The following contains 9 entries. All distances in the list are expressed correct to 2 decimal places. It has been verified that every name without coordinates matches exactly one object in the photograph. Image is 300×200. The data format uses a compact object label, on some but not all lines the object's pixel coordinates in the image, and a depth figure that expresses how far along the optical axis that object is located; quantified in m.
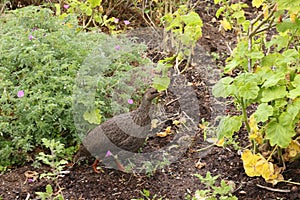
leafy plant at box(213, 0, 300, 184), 4.57
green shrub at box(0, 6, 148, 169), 6.06
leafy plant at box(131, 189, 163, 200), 5.42
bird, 5.74
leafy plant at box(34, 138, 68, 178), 5.12
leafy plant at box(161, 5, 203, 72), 6.28
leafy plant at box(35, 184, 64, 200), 4.88
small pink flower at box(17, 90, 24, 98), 6.14
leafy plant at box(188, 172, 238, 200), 4.82
